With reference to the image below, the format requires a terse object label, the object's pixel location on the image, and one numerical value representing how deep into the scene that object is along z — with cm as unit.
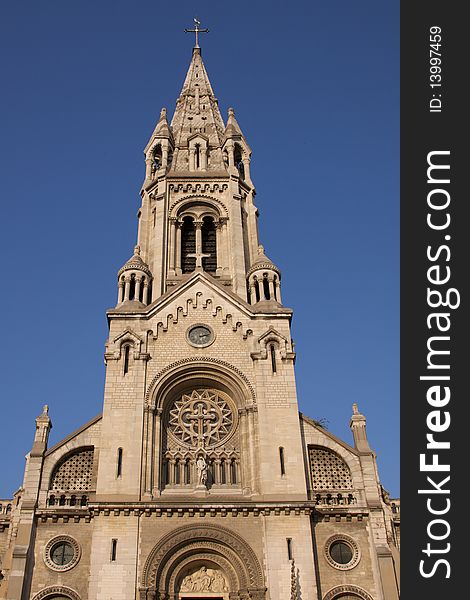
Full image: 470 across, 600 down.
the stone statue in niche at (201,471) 2870
